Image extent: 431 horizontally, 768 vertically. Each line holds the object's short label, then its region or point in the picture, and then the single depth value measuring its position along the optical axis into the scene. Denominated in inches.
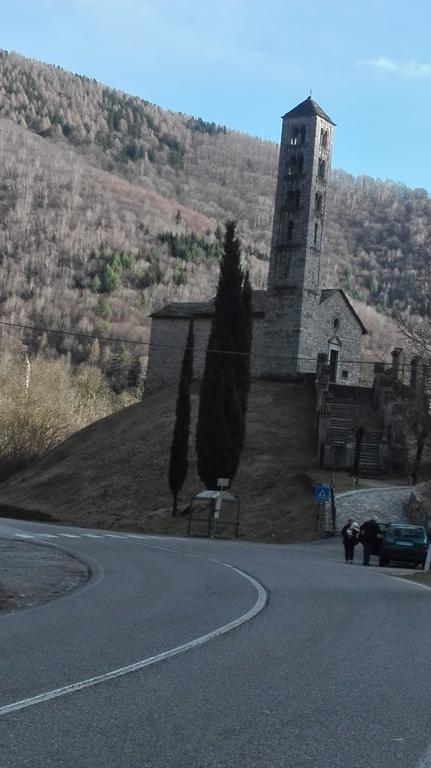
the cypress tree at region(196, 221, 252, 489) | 1782.7
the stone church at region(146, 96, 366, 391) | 2471.7
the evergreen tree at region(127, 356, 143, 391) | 4662.9
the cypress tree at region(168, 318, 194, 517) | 1825.8
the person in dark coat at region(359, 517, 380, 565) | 1098.1
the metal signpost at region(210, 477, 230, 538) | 1566.2
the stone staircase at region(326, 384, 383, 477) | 1942.7
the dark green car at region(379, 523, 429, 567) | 1109.1
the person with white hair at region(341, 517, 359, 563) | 1101.7
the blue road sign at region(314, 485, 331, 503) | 1417.3
